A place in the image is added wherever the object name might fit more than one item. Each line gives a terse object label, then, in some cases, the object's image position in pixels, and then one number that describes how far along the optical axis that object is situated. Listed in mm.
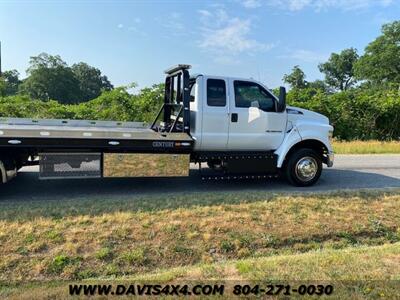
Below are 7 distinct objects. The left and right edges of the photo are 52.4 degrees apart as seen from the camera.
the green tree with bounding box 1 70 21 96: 69912
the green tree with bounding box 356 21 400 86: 64938
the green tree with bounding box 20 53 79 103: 67125
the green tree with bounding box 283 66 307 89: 42844
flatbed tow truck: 7184
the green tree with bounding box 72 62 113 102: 76688
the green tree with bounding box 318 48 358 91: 83000
